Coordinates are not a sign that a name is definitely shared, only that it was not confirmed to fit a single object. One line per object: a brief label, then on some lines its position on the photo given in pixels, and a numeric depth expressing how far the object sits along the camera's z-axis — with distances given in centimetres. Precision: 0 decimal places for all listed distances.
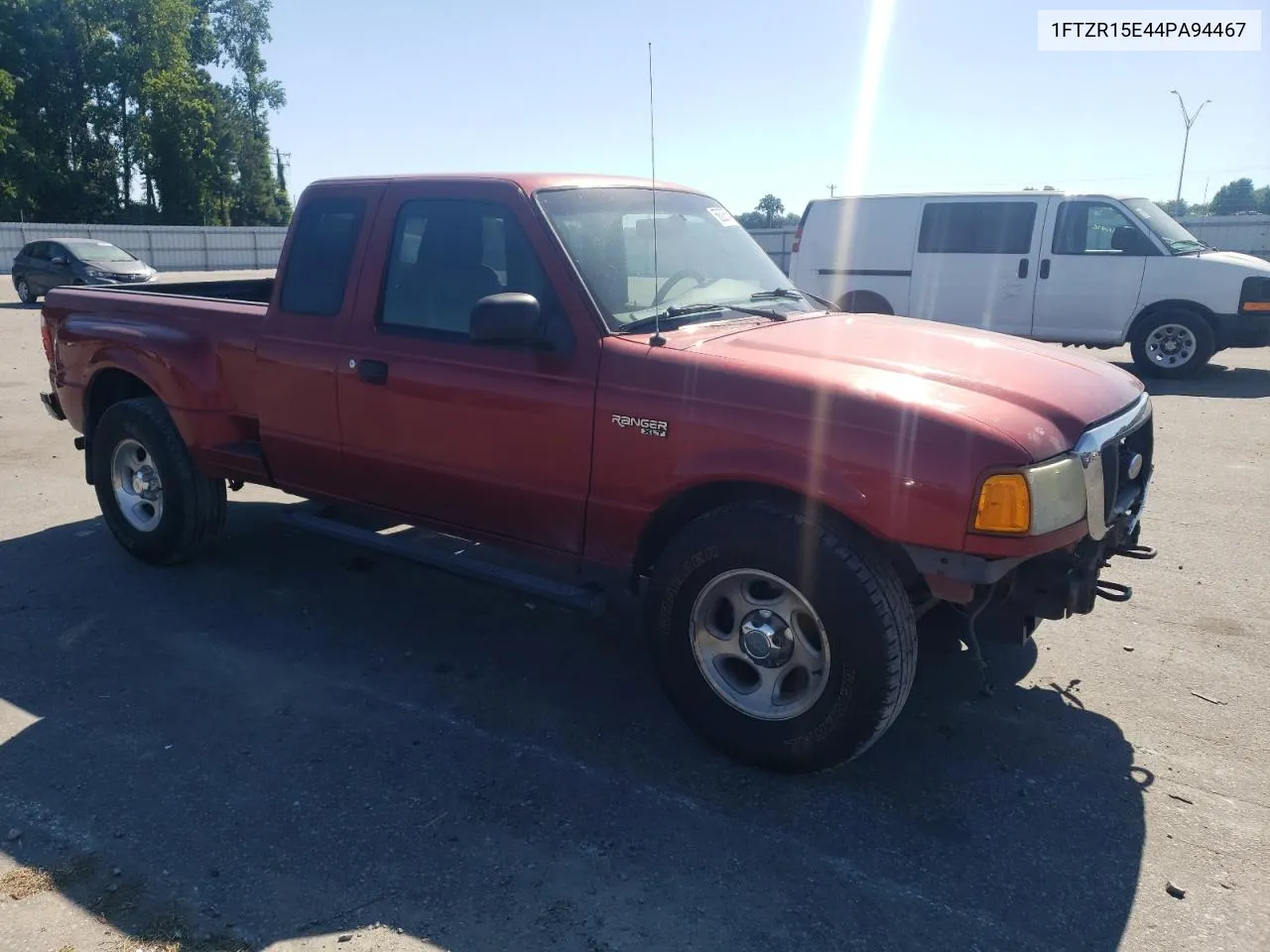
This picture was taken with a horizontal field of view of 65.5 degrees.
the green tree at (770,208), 3834
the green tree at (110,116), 5188
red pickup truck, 311
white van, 1170
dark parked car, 2111
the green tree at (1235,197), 7494
